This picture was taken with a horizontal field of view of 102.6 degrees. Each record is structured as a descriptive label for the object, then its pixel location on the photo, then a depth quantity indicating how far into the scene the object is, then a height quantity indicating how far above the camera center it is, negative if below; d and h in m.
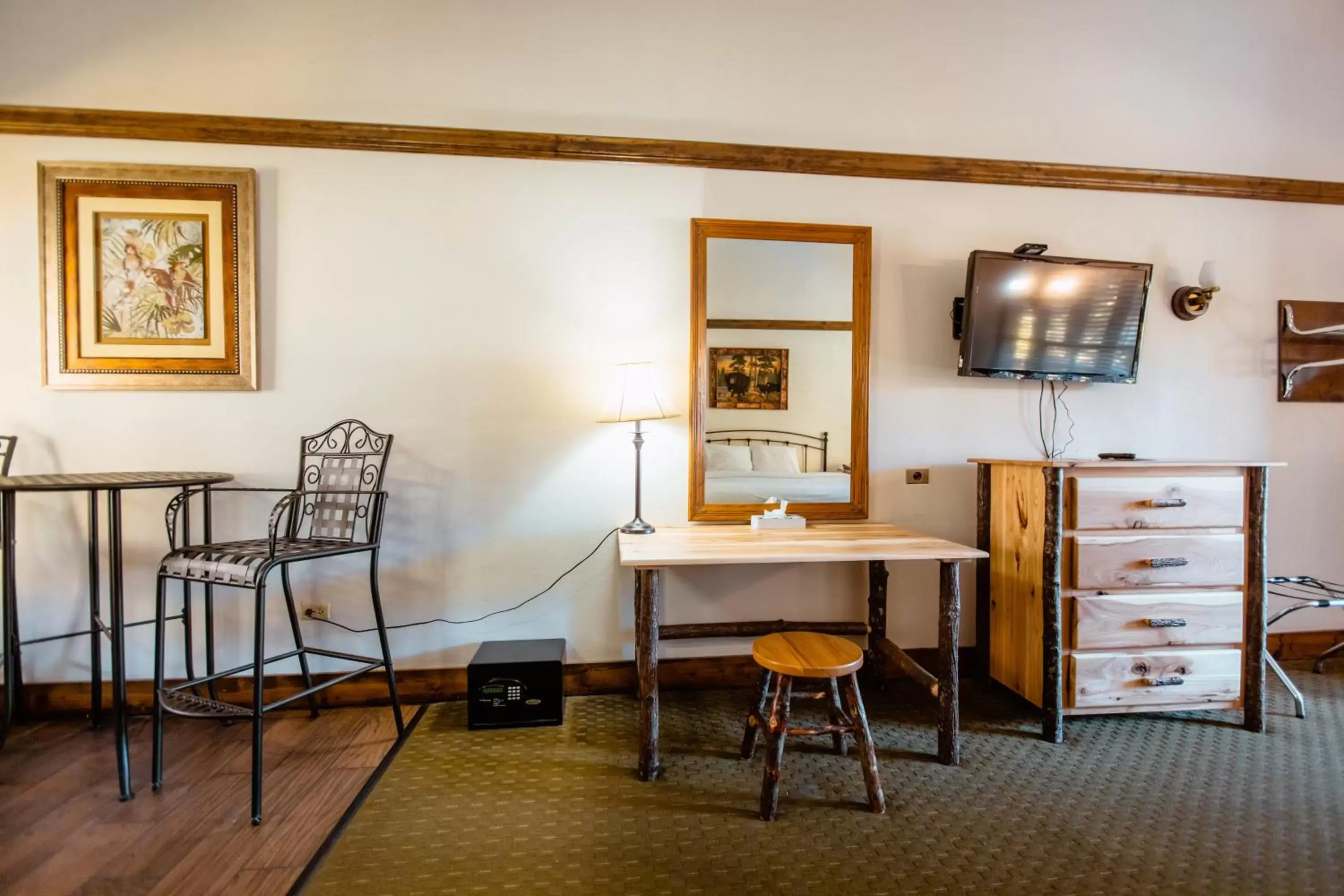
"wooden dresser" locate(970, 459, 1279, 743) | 2.00 -0.54
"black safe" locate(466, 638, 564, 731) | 2.07 -0.98
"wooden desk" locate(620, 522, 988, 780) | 1.74 -0.38
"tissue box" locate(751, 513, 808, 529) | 2.25 -0.34
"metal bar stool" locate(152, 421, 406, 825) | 1.63 -0.37
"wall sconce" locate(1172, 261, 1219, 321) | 2.56 +0.72
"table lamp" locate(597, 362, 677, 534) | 2.15 +0.17
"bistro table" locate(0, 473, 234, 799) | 1.64 -0.51
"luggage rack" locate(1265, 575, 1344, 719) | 2.17 -0.73
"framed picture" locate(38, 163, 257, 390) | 2.13 +0.65
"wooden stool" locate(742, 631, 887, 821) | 1.56 -0.75
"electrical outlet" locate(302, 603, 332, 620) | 2.25 -0.72
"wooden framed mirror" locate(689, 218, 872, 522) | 2.37 +0.33
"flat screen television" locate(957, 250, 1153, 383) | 2.39 +0.57
